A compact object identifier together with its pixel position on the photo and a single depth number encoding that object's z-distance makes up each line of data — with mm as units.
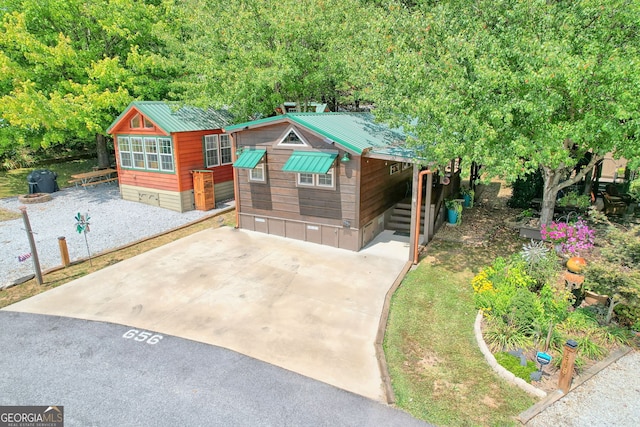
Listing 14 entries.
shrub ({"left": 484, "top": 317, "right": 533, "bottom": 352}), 7504
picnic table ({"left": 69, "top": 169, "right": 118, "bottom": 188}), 20275
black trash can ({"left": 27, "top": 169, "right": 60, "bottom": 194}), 18984
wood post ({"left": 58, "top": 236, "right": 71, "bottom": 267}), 11273
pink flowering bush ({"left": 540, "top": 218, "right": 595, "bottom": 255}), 10695
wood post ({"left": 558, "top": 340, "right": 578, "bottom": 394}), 6277
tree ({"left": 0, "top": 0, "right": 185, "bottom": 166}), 16703
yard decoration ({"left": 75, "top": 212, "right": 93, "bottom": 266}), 11211
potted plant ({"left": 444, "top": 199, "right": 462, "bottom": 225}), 14523
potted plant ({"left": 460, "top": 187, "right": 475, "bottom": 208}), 16766
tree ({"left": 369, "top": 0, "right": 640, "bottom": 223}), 8211
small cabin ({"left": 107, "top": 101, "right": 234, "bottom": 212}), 16422
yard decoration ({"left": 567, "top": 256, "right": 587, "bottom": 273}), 9428
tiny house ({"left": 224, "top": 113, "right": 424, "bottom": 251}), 12000
